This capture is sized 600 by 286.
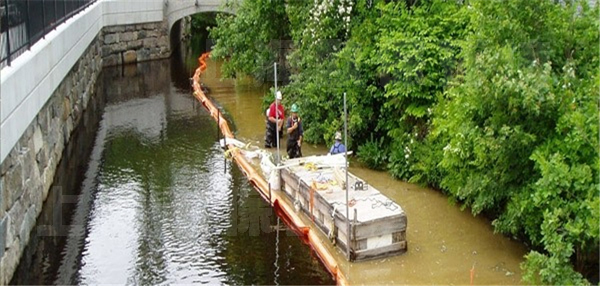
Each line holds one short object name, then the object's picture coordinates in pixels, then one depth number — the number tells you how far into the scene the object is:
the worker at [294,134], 16.48
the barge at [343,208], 11.38
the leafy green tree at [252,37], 21.92
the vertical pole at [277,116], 15.56
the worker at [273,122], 17.67
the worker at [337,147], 15.20
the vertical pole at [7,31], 11.37
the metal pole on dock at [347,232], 11.26
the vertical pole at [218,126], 19.72
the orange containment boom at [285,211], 11.41
